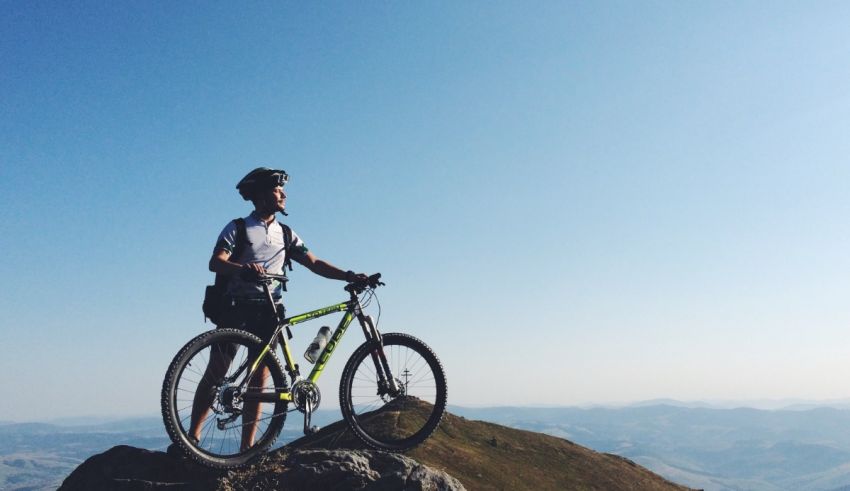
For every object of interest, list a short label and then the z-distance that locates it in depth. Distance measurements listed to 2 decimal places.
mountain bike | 8.03
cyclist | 8.30
